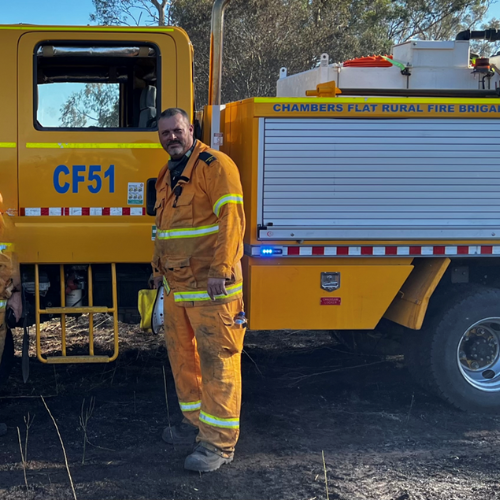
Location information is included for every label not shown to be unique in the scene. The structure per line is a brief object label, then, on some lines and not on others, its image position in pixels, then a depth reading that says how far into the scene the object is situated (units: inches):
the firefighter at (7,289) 152.9
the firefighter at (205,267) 137.6
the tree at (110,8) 701.3
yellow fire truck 161.2
